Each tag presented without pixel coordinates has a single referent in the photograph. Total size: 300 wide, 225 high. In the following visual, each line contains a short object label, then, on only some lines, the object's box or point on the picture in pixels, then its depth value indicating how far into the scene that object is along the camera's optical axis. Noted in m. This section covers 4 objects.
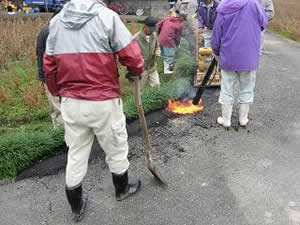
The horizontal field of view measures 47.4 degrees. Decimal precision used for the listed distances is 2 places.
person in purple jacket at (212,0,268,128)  4.23
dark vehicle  13.39
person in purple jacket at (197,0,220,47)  6.30
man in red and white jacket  2.67
